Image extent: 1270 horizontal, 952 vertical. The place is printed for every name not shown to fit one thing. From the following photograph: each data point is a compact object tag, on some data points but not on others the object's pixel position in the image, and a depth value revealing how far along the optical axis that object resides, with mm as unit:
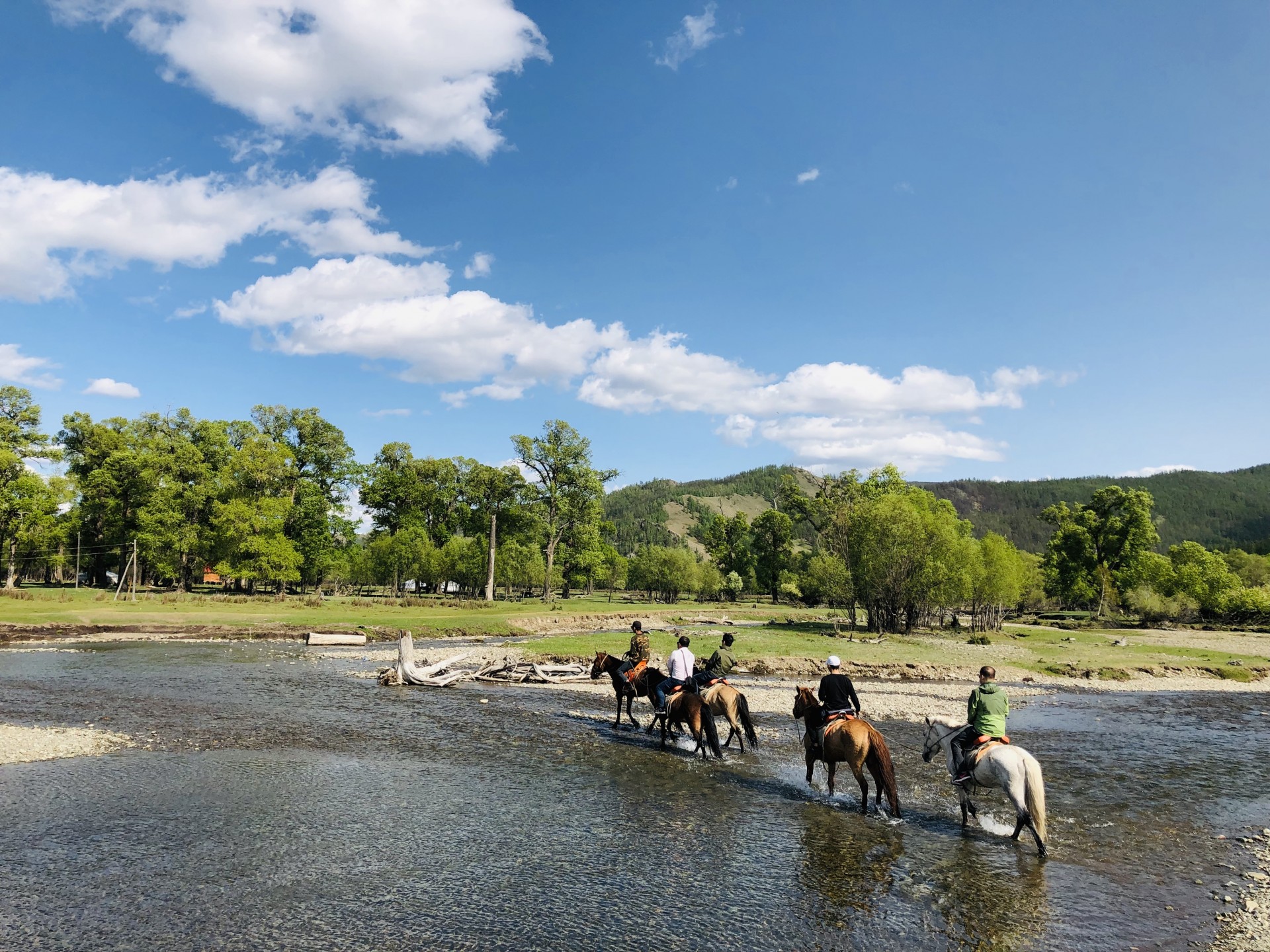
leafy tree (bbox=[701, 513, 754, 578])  140500
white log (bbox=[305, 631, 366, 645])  46688
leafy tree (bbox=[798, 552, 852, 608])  66562
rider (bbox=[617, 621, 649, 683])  23109
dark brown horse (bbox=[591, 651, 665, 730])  21984
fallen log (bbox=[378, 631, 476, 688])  30562
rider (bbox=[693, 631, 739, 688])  19594
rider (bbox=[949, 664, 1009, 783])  13406
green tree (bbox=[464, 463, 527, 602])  99625
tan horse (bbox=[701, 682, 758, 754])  19203
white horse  12328
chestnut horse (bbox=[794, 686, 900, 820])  14070
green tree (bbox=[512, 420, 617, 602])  89625
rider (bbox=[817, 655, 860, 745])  15070
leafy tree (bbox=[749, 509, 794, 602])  127750
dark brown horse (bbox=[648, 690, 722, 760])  18766
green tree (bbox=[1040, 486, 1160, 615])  97625
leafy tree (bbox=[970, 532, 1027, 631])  73062
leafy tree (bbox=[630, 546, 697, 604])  129875
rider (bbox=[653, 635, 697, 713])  20234
